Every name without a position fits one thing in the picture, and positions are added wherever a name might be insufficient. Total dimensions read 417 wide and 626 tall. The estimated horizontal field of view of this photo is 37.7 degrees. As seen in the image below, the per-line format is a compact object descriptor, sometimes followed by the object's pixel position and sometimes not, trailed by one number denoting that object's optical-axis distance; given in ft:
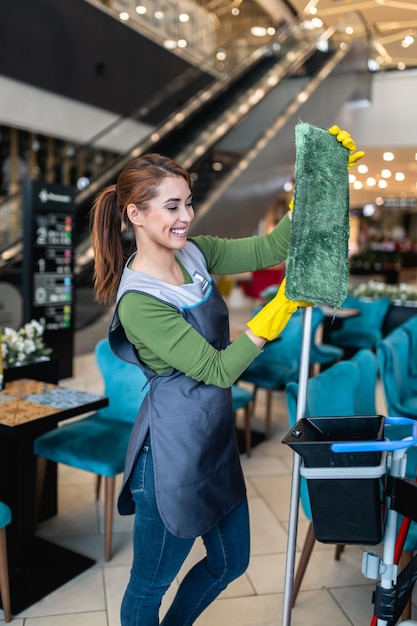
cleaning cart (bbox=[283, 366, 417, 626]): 4.19
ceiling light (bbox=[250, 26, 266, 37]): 38.01
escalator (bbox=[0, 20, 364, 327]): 25.16
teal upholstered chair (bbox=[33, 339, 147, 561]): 9.11
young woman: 4.93
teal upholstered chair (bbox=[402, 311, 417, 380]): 13.22
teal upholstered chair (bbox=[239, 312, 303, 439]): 14.73
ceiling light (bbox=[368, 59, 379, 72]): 25.39
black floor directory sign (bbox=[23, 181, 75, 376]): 19.10
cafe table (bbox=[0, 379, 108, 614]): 8.23
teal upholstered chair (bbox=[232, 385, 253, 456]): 12.26
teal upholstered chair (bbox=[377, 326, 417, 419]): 10.65
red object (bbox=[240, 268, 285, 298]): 40.98
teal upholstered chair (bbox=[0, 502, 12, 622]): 7.40
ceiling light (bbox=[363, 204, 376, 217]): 78.12
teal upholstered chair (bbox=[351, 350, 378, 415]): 9.46
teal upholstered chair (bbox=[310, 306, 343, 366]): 16.30
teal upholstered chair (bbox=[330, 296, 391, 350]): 21.84
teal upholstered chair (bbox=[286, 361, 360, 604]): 7.90
